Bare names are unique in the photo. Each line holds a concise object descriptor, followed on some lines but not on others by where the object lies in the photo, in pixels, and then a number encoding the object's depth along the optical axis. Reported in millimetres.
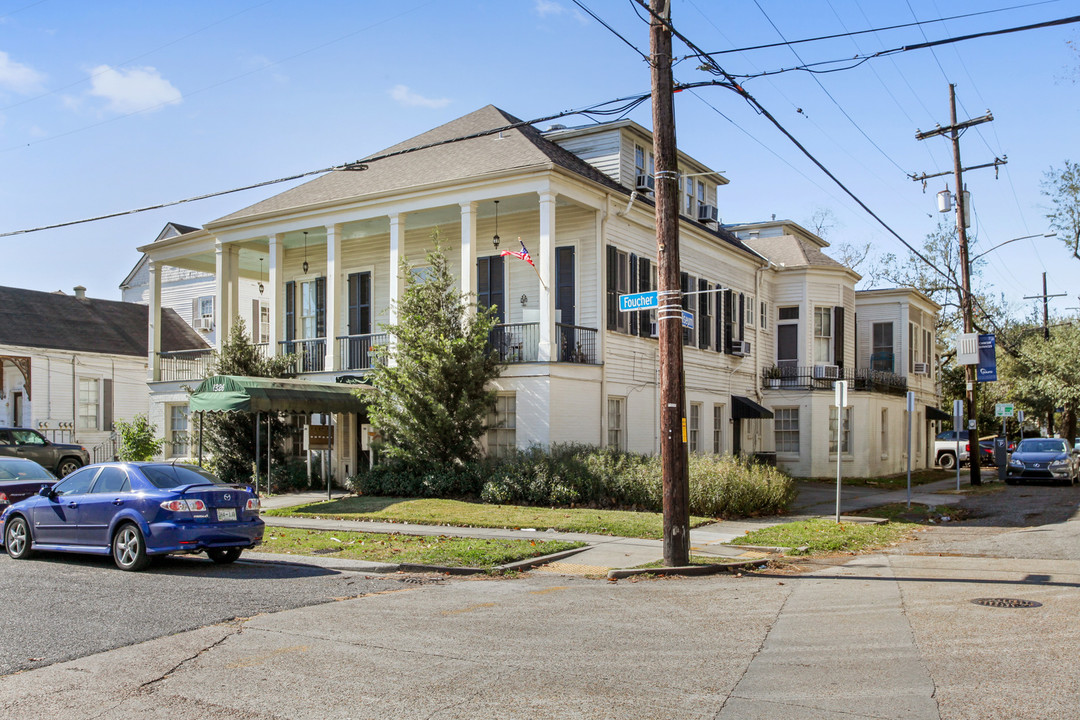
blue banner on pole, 28938
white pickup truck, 42188
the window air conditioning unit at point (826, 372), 32031
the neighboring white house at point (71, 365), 32750
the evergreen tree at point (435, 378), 19656
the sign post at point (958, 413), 25844
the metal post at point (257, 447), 19741
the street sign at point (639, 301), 13133
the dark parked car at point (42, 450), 24719
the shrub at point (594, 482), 17750
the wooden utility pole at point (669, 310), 12164
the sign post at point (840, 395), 17297
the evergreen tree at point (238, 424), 23609
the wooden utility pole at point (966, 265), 28672
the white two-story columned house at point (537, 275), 21516
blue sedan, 11367
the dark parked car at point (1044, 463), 28969
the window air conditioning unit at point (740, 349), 29453
